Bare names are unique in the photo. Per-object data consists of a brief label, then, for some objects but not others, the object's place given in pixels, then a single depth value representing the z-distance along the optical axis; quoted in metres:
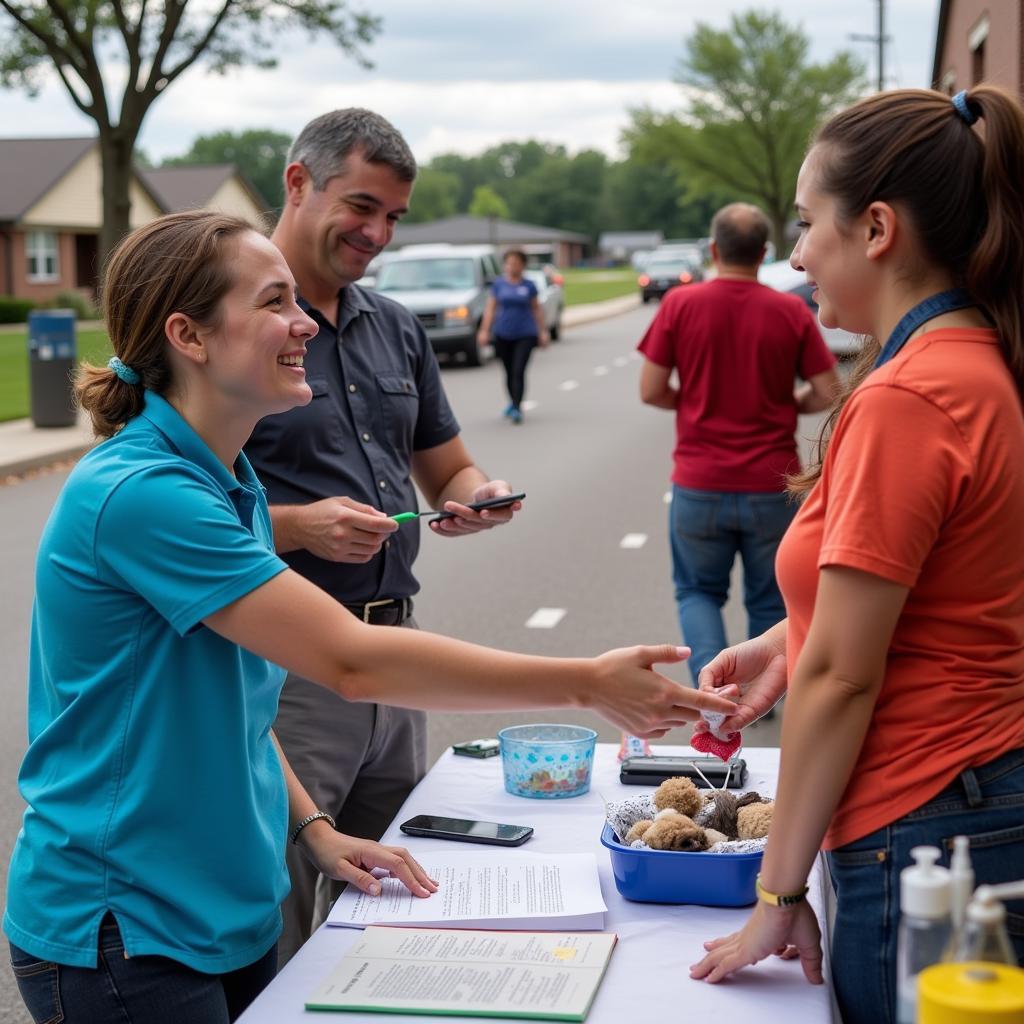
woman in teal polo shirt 2.17
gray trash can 16.94
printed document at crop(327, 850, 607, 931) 2.50
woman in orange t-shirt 1.98
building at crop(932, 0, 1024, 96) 16.50
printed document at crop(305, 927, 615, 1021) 2.18
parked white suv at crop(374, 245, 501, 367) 24.84
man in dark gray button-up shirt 3.46
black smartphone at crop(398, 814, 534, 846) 2.92
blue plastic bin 2.54
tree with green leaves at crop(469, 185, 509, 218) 149.38
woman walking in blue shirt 18.06
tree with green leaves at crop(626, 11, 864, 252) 70.25
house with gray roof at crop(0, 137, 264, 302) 49.75
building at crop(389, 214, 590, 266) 121.06
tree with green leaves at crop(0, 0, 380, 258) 27.92
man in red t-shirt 6.27
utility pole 57.22
